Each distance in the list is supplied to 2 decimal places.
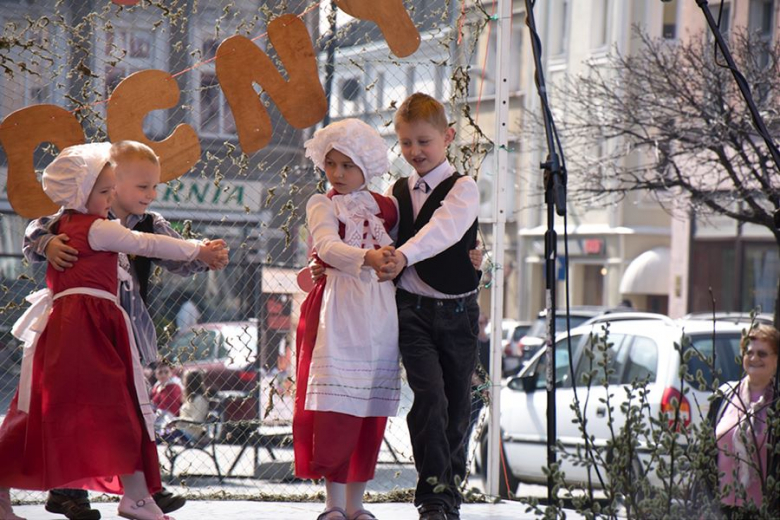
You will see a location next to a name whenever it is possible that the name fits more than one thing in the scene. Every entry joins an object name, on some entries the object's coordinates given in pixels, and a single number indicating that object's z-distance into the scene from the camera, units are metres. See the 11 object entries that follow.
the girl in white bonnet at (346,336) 7.80
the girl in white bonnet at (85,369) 7.50
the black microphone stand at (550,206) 6.25
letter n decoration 10.52
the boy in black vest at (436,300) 7.94
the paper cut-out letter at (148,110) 10.33
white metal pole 10.85
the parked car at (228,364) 12.98
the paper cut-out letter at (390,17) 10.59
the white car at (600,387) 16.56
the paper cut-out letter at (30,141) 9.96
